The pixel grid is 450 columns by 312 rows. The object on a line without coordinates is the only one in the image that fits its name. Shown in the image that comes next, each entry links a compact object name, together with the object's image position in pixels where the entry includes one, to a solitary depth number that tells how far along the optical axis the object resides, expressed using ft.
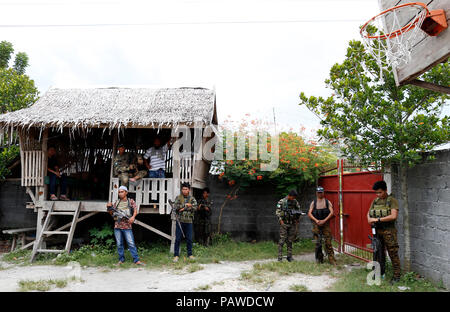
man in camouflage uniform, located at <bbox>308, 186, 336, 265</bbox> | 22.49
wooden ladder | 25.61
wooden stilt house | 25.75
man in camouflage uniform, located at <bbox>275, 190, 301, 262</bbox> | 23.98
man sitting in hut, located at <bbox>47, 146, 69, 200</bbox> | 28.37
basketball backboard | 12.58
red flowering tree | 30.25
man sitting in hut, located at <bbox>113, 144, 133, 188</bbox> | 26.87
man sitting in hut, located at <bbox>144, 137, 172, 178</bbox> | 28.02
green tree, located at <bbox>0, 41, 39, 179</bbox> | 32.73
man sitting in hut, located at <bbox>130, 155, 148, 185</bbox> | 26.58
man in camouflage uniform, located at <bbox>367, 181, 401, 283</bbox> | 17.89
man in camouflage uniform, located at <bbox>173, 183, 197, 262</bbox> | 24.26
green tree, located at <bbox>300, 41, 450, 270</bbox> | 17.30
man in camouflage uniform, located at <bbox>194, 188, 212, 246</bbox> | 29.78
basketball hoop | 12.98
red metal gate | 22.68
